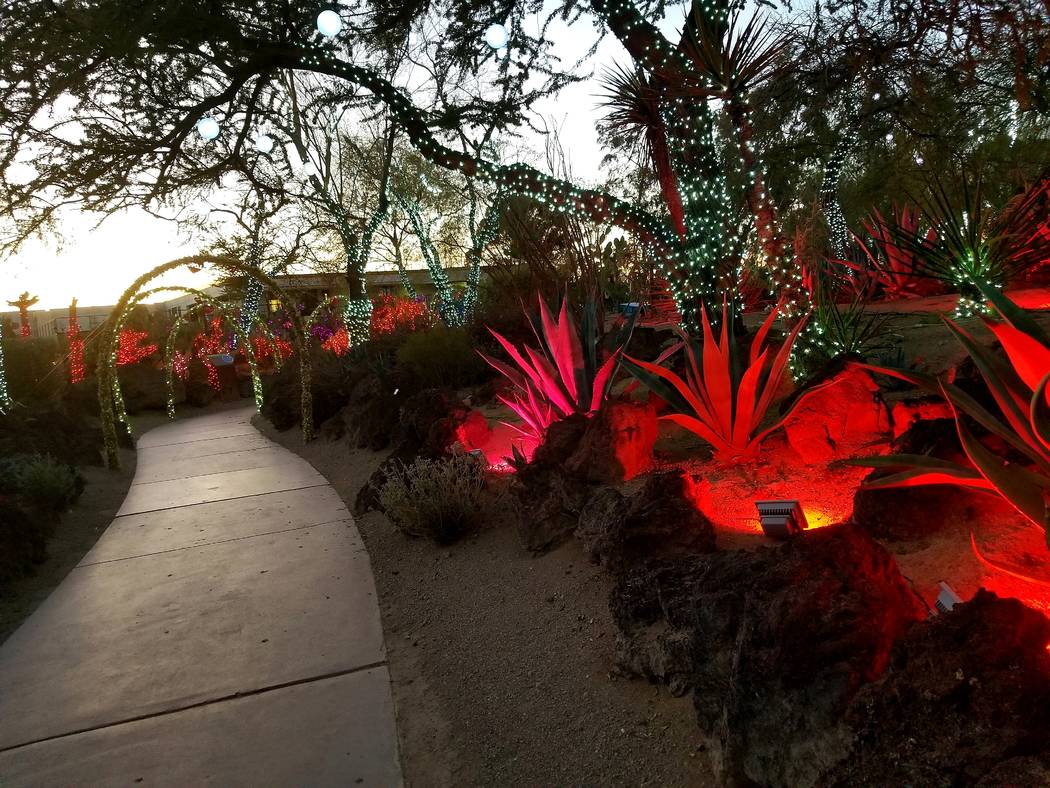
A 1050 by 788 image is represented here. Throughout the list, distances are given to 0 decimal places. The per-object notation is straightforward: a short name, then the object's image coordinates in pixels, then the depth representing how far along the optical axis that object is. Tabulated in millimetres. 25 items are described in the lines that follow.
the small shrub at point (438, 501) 4672
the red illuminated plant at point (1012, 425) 2234
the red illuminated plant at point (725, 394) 4200
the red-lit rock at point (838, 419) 3979
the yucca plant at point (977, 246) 6492
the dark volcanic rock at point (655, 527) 3248
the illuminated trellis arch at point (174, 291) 9988
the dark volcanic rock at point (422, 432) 5699
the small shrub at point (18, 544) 4785
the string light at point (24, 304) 20242
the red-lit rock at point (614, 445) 4289
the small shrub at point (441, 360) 9875
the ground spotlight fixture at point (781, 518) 3057
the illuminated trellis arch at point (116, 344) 8734
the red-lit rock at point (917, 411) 3568
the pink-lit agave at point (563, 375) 5266
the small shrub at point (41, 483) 6230
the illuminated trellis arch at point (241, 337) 12914
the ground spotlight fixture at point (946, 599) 2100
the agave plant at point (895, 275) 10031
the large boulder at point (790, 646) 1916
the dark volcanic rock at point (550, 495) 4094
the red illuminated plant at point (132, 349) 15922
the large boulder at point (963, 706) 1569
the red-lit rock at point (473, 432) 6172
